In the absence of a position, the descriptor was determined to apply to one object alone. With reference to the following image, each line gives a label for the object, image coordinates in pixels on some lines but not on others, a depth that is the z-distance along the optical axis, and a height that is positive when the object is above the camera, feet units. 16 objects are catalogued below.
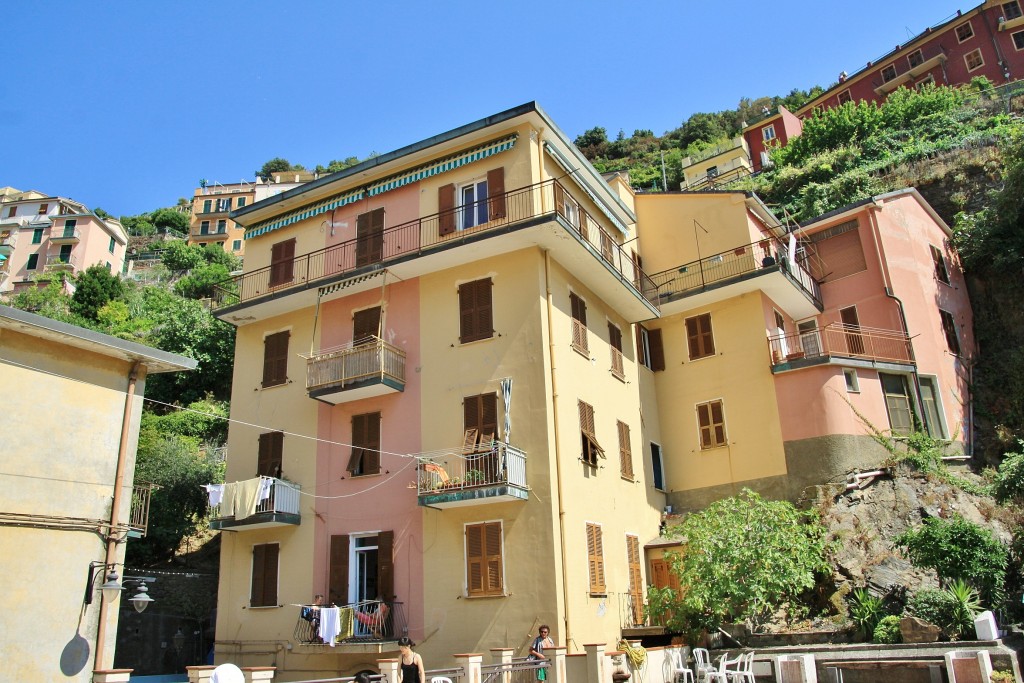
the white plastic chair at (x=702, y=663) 53.14 -3.58
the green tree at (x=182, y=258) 221.66 +99.51
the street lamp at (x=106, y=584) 46.19 +2.79
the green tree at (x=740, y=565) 56.49 +2.86
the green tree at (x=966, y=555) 52.19 +2.66
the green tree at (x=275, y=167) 360.07 +200.82
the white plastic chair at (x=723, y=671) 48.51 -3.78
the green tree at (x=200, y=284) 193.26 +80.35
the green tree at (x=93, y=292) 159.22 +66.59
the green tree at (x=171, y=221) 297.33 +146.41
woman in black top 33.71 -1.84
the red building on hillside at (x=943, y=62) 159.02 +109.96
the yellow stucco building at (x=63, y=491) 43.68 +8.17
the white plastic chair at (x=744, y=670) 48.98 -3.81
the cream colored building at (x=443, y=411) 57.36 +16.38
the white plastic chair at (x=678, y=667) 53.81 -3.73
